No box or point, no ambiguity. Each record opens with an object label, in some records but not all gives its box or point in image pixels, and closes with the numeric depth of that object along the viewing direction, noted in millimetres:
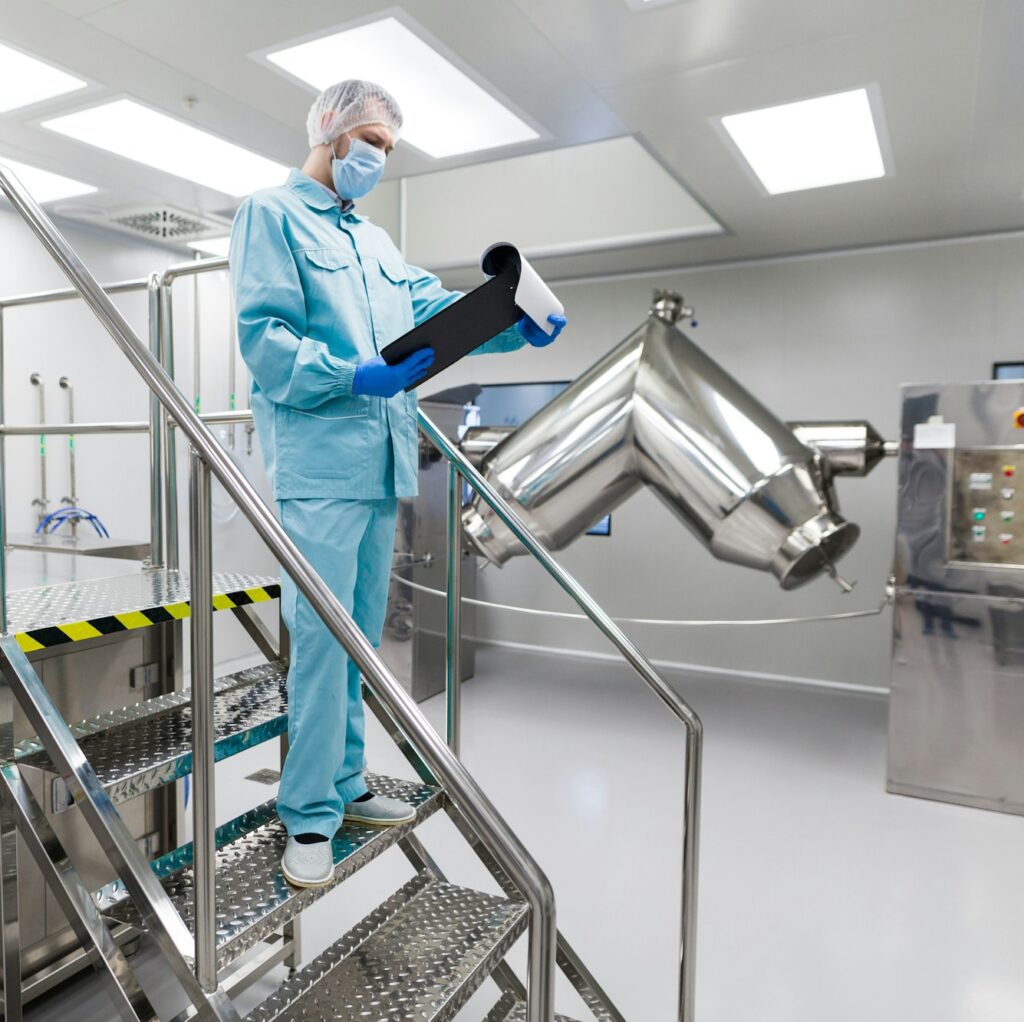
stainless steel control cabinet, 3117
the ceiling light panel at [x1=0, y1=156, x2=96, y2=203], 3480
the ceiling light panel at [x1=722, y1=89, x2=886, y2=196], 2775
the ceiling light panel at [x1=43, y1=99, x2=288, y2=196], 2939
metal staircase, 1044
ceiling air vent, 3928
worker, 1327
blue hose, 3873
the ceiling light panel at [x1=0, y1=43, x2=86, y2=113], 2533
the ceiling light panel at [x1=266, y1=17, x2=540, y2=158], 2383
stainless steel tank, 3205
